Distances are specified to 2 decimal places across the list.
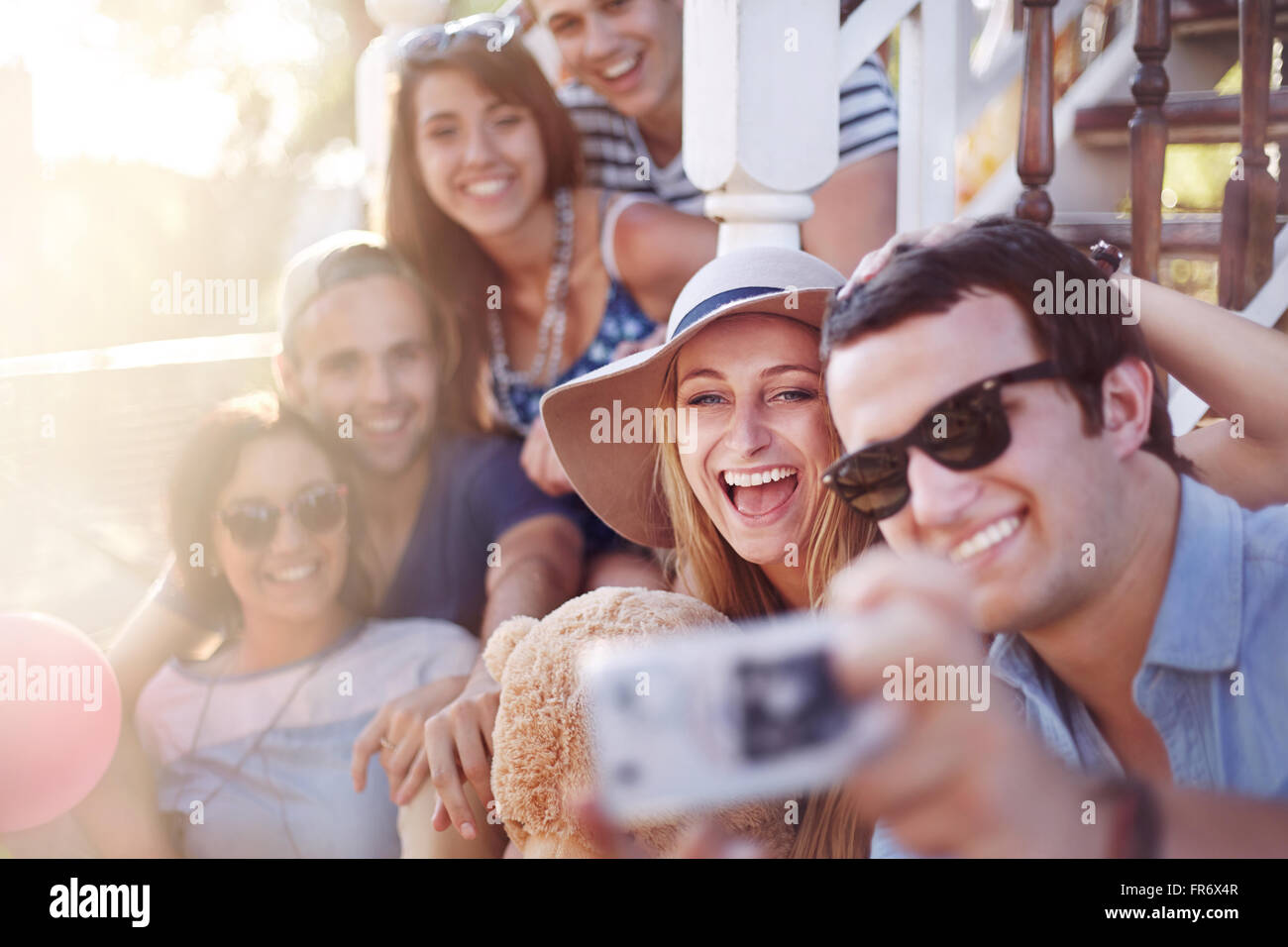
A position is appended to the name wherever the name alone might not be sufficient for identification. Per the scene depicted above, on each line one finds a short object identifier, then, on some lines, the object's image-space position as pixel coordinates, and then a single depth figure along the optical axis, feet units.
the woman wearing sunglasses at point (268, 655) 7.83
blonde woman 5.94
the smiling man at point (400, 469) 8.48
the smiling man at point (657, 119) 8.23
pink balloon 7.64
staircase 7.11
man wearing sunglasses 4.94
